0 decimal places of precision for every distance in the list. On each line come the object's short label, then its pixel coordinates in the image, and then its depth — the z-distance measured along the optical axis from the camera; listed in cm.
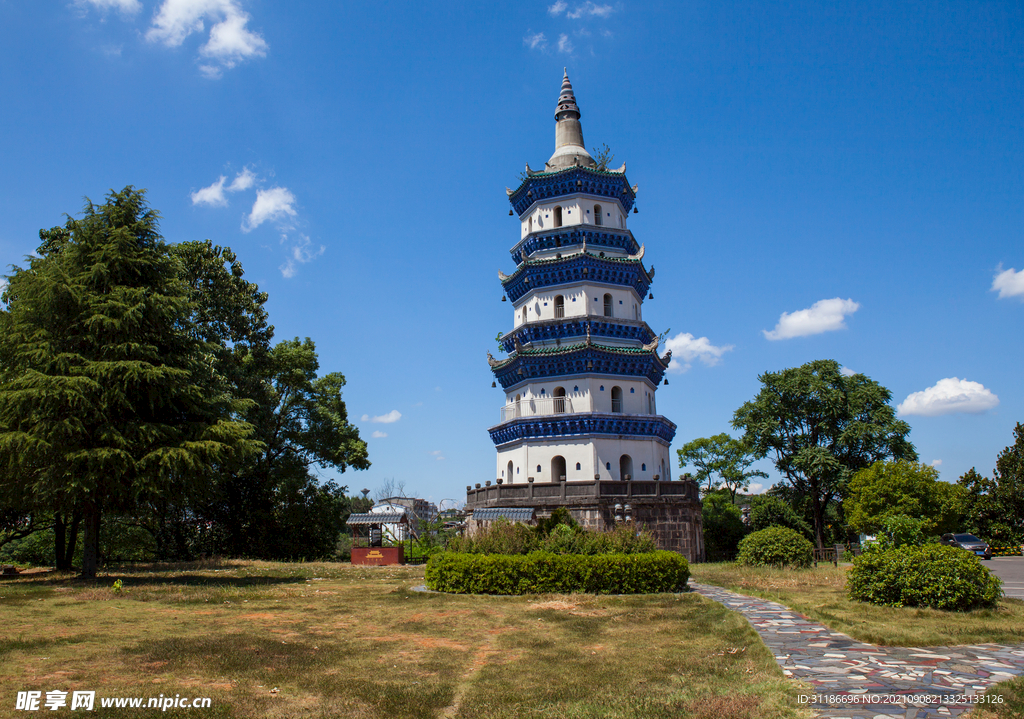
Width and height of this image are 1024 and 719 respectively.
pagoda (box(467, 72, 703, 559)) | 3394
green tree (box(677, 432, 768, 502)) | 6012
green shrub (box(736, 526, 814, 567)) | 2708
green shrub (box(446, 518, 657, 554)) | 1925
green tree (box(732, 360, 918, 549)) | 4228
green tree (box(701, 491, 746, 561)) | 4062
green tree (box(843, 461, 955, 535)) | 3431
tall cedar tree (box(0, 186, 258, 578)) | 1911
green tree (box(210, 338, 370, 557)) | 3784
